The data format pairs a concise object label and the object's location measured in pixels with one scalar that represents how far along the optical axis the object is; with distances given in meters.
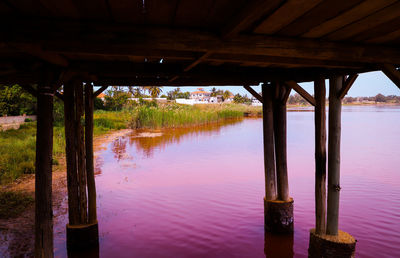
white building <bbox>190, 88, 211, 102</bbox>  123.26
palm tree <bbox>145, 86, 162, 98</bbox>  56.99
